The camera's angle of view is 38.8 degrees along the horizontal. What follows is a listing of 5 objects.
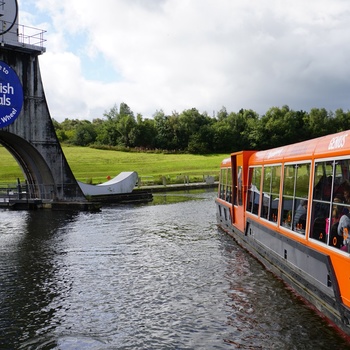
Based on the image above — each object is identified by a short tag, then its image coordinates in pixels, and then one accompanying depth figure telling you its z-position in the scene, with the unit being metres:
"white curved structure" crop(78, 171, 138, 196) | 39.03
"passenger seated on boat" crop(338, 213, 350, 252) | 8.03
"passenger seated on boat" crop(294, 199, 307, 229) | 10.53
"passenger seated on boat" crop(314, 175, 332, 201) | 9.02
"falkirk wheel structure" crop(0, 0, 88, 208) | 30.97
